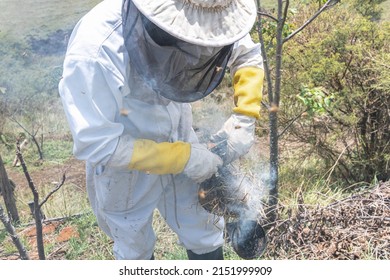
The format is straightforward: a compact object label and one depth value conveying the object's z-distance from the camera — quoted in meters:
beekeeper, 1.65
